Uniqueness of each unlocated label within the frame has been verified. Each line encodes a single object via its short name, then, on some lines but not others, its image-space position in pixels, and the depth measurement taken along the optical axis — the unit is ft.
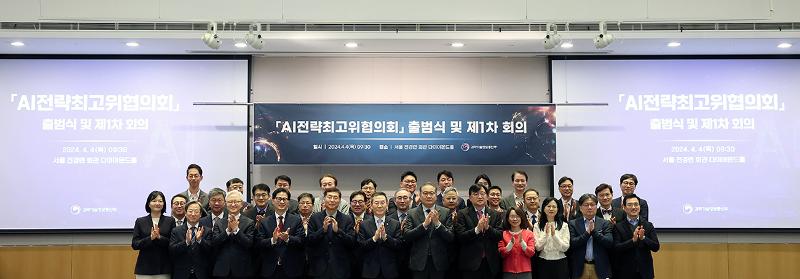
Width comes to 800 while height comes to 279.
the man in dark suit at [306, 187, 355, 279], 20.18
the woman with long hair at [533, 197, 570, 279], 20.44
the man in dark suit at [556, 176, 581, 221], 22.36
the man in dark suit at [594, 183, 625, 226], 21.61
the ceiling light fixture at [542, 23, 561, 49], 23.74
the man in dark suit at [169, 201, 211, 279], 19.90
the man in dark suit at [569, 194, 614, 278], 20.45
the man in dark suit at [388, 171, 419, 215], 23.43
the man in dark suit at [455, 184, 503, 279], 20.25
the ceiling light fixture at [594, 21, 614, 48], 23.44
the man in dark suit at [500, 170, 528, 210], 23.59
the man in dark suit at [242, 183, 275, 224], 21.56
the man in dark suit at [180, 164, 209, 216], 23.17
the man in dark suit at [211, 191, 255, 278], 19.92
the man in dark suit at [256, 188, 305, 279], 20.24
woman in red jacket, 20.26
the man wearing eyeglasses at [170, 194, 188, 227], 20.44
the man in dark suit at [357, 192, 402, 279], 20.30
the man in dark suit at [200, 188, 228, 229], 20.58
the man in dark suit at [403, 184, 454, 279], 20.06
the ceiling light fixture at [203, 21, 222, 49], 23.02
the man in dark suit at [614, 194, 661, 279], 20.63
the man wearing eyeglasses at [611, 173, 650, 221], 23.04
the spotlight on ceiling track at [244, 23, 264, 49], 23.44
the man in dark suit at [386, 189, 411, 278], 20.63
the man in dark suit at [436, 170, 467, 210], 24.86
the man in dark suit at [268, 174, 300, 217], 24.22
